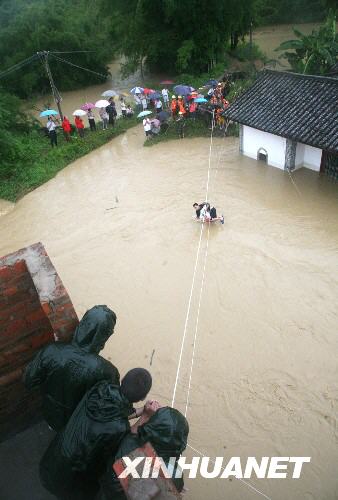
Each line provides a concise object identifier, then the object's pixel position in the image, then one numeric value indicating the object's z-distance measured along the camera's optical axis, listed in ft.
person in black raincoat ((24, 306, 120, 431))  12.07
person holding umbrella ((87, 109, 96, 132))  54.19
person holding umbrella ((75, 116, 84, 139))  52.08
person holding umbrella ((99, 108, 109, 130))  55.52
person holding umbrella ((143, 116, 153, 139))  51.04
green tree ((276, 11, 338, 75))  47.70
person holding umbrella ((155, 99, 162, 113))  56.08
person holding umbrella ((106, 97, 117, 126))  55.52
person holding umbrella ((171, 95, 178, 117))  52.60
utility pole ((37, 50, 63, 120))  51.86
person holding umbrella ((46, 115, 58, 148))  49.81
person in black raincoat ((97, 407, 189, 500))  9.73
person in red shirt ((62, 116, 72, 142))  51.61
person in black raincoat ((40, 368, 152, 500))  10.78
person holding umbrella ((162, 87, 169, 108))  59.67
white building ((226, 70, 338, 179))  36.13
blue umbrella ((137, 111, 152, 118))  51.69
